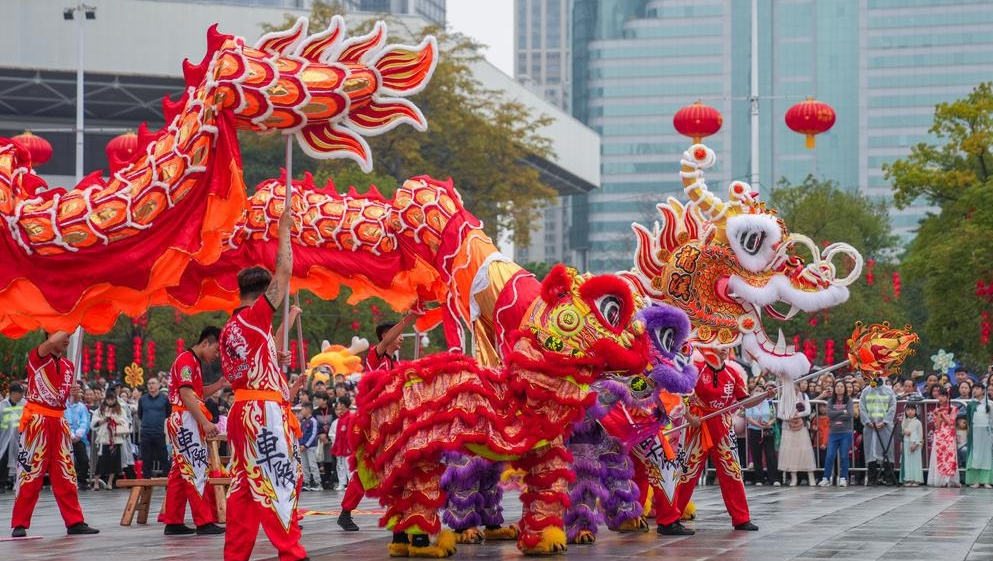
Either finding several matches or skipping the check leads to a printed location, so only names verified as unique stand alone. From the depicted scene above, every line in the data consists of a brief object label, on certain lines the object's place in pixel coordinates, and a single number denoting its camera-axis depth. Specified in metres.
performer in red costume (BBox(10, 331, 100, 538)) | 11.41
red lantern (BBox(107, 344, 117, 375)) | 30.91
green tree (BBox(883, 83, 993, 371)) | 27.36
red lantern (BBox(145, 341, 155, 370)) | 31.37
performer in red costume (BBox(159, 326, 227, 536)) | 11.84
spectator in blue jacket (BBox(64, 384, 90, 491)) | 19.62
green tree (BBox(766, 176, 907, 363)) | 40.72
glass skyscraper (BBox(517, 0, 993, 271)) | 102.00
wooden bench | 12.32
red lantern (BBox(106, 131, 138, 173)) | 10.65
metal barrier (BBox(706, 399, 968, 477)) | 19.14
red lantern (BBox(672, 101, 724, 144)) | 19.00
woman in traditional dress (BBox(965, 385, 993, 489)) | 18.39
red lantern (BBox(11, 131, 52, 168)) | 18.27
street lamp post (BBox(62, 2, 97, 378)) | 27.64
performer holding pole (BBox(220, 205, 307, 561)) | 8.52
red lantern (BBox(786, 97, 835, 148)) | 20.16
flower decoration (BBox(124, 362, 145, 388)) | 23.47
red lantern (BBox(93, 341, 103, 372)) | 30.72
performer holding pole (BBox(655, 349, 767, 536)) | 11.22
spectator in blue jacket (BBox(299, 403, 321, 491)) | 19.48
